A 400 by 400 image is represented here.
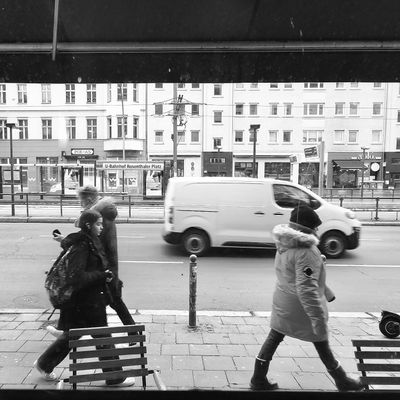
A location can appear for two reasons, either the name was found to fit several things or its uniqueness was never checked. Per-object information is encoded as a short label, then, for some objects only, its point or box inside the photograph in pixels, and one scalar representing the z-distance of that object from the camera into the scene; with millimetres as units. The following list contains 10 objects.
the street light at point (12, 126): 17292
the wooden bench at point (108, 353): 3010
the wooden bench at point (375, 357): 2914
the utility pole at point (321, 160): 18094
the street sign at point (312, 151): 17905
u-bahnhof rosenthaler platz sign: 25375
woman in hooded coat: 3125
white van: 9867
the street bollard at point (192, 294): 5125
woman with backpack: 3322
